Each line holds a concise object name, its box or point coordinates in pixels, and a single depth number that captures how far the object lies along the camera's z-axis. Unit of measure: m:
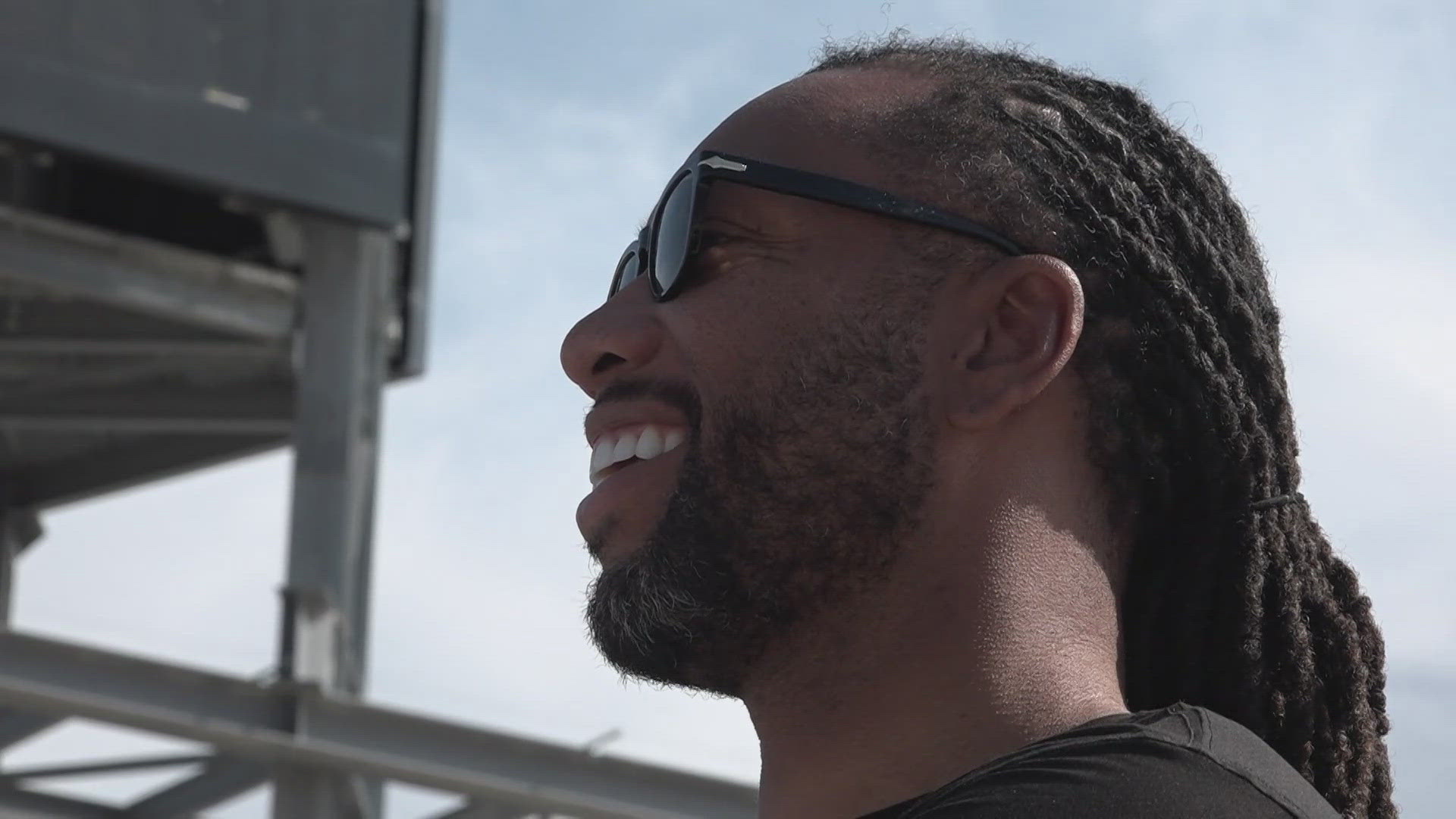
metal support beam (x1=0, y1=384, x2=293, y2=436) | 14.82
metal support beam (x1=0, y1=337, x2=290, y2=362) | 13.00
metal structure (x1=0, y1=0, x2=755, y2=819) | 10.02
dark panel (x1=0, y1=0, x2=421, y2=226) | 10.79
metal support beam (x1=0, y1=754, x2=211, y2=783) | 10.91
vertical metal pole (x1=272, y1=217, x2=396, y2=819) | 10.28
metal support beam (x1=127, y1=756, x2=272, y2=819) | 10.52
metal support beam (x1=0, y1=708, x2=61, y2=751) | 10.35
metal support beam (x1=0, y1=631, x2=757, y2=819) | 9.84
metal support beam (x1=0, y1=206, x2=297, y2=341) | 11.48
